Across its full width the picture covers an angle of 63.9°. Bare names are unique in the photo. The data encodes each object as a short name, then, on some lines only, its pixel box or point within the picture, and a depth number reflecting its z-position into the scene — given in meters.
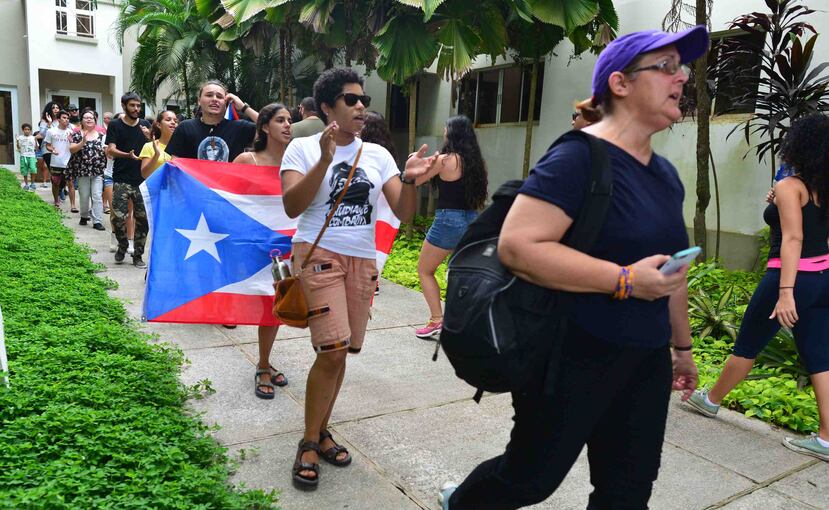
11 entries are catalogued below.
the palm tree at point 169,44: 15.25
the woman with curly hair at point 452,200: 5.68
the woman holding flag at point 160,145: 5.29
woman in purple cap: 1.80
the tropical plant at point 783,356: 4.99
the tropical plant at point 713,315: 6.00
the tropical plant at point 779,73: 6.78
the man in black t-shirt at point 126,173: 7.77
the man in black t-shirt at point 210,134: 5.03
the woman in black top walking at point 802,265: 3.46
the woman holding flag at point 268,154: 4.19
